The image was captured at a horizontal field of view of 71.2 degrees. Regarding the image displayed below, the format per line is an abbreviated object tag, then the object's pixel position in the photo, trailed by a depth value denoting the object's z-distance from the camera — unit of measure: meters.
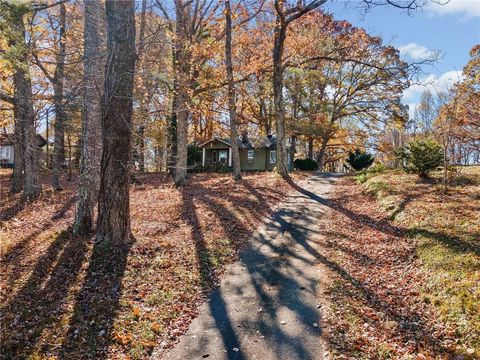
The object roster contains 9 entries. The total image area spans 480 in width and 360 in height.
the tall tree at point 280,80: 14.42
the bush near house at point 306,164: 29.20
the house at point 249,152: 28.86
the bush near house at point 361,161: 26.13
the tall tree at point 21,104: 7.02
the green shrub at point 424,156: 11.80
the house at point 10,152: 34.69
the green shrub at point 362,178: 15.15
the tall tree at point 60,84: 7.60
